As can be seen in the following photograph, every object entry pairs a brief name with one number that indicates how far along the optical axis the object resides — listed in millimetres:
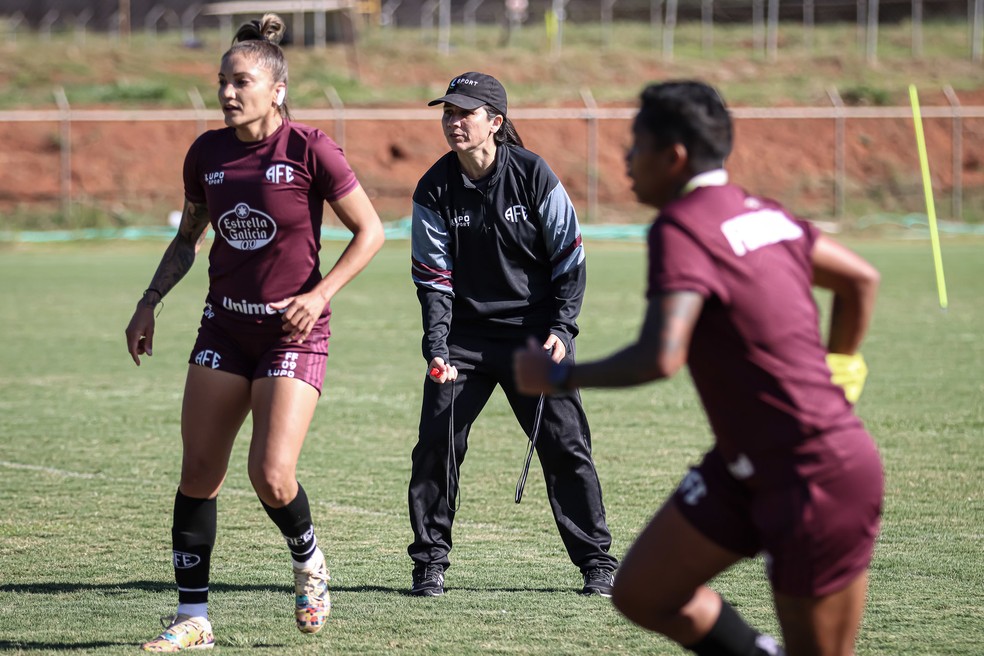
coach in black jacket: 11758
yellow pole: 31812
